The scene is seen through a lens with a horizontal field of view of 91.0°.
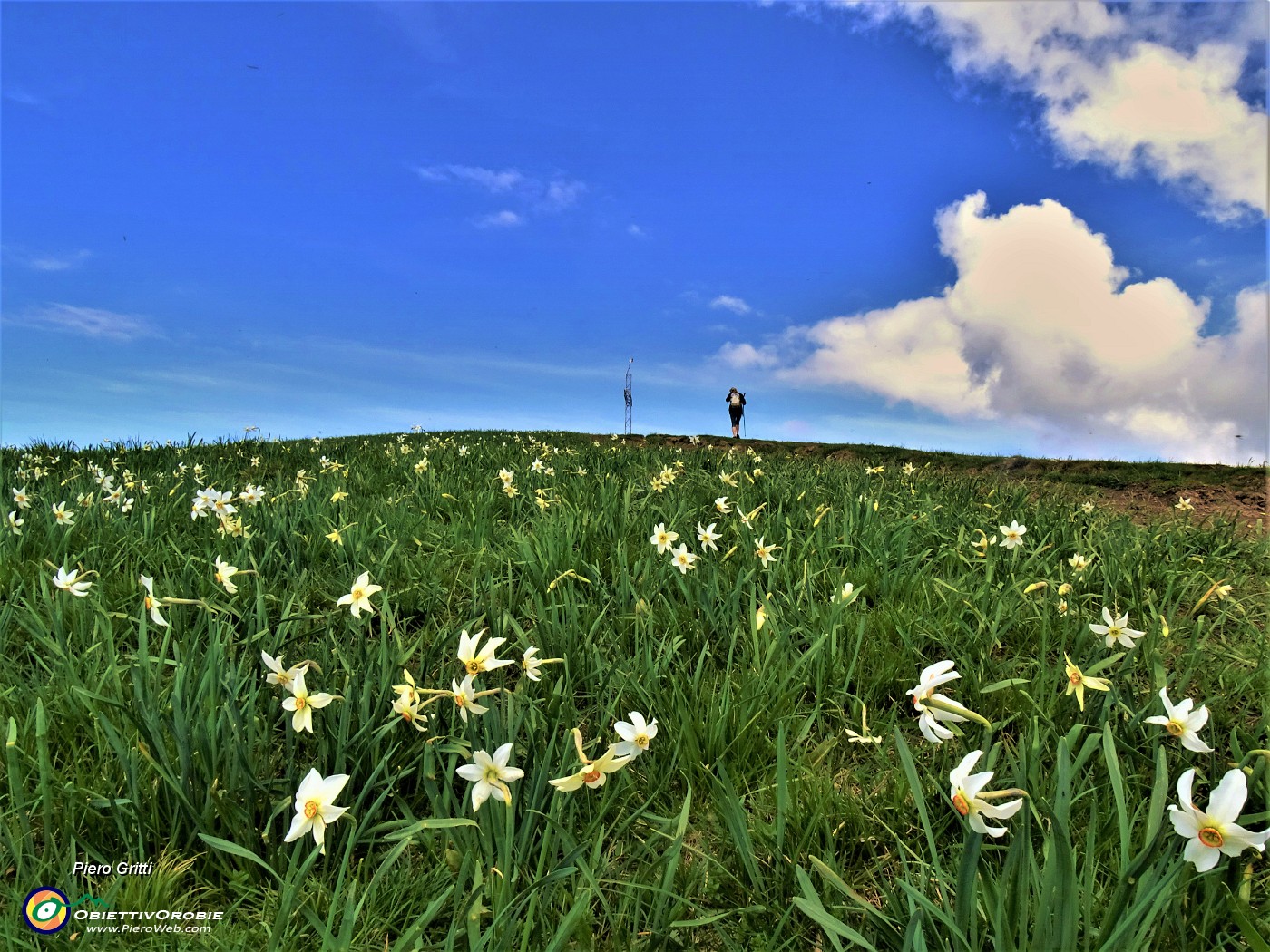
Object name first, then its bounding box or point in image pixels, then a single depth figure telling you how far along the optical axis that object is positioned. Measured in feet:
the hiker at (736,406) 66.26
